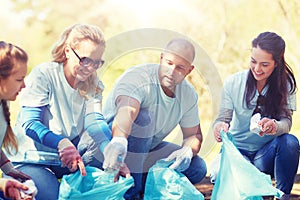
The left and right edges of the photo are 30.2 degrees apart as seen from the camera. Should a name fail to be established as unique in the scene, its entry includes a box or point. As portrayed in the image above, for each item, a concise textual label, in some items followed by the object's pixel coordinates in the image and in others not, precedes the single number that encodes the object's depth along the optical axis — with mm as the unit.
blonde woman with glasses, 2334
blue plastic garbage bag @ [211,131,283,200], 2340
